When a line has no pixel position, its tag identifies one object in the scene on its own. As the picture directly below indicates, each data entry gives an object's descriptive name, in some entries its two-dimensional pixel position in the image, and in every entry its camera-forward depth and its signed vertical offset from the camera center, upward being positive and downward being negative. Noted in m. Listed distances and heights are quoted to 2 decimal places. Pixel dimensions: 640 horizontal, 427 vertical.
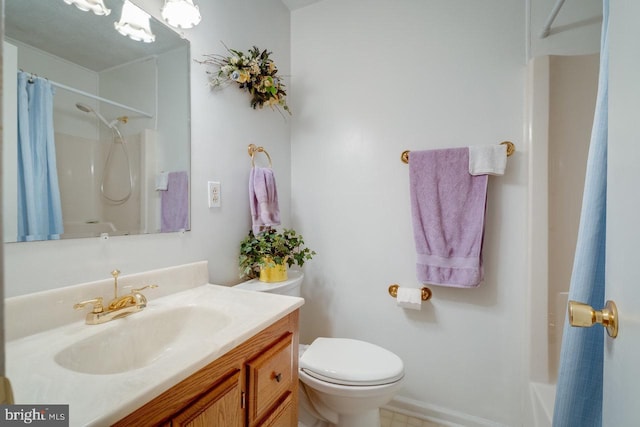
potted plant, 1.40 -0.25
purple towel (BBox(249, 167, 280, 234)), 1.45 +0.04
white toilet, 1.17 -0.73
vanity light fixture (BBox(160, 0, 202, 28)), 1.08 +0.76
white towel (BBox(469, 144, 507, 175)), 1.35 +0.23
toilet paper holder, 1.55 -0.48
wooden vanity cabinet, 0.56 -0.44
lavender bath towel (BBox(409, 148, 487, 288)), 1.40 -0.05
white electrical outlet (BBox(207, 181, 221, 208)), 1.31 +0.06
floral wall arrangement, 1.33 +0.66
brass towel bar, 1.37 +0.29
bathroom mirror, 0.76 +0.30
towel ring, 1.54 +0.31
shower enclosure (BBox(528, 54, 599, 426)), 1.31 +0.11
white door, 0.38 -0.02
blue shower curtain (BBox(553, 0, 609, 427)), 0.56 -0.17
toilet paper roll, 1.52 -0.50
